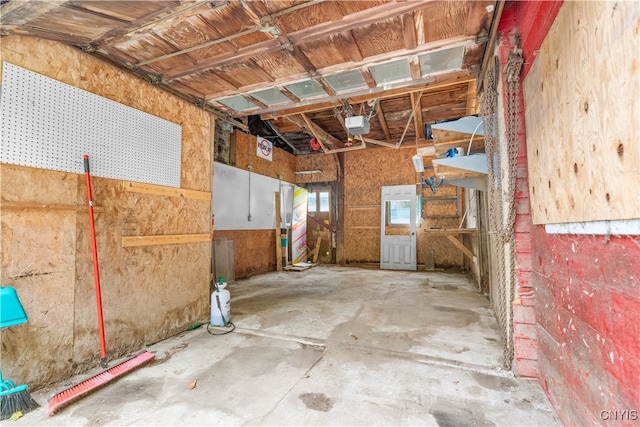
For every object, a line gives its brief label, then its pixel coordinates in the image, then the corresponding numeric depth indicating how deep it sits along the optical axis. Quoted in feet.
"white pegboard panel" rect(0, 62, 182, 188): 5.55
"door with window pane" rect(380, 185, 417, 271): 21.98
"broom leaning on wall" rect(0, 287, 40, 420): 4.92
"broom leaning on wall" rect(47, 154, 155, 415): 5.55
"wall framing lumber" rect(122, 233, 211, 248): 7.49
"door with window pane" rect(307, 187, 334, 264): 25.41
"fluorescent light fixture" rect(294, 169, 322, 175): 25.72
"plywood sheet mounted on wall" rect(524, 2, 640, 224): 2.68
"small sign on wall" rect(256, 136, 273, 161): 20.76
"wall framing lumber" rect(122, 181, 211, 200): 7.59
